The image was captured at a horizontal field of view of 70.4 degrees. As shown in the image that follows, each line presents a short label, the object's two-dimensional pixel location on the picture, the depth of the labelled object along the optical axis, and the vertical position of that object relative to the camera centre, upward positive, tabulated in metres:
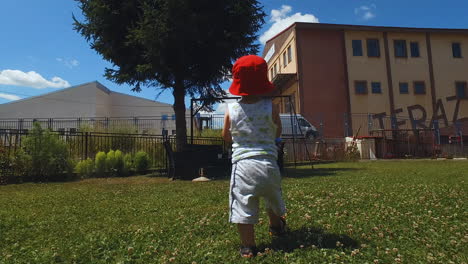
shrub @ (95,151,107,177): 11.45 -0.24
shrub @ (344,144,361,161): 18.00 -0.33
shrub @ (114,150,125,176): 11.78 -0.28
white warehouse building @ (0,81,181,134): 40.59 +6.69
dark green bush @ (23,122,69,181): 10.34 +0.12
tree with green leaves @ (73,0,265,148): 10.25 +3.79
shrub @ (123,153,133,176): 11.91 -0.30
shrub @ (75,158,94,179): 11.17 -0.37
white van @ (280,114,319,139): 20.70 +1.37
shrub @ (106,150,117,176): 11.64 -0.25
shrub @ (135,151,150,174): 12.26 -0.25
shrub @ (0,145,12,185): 9.80 -0.22
